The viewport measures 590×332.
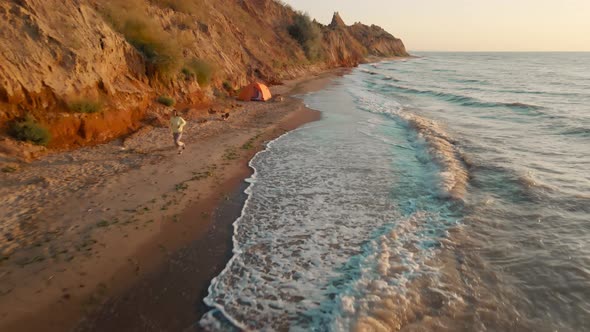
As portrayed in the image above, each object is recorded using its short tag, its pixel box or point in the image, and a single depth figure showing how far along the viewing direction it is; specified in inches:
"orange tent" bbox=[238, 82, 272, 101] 776.9
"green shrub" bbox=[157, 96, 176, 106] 527.5
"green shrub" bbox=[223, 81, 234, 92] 776.9
